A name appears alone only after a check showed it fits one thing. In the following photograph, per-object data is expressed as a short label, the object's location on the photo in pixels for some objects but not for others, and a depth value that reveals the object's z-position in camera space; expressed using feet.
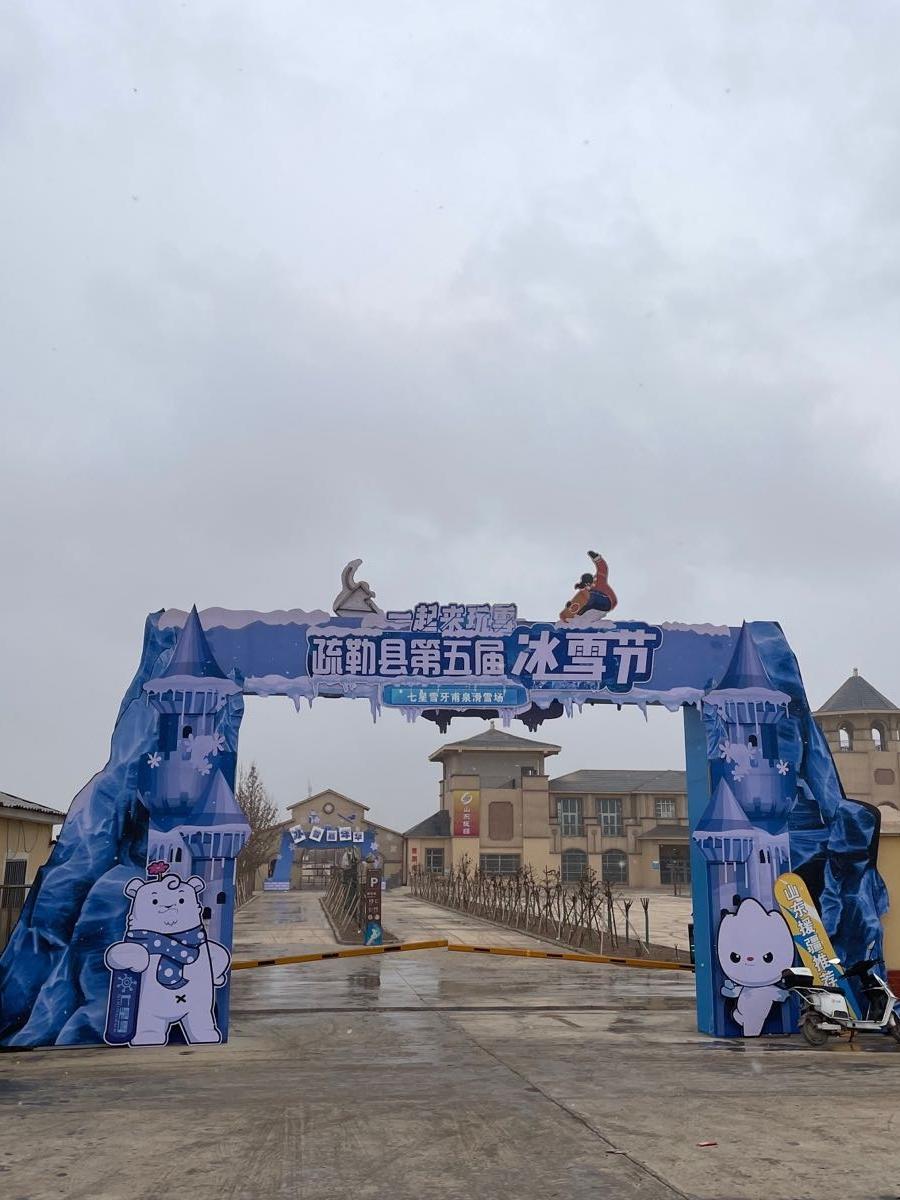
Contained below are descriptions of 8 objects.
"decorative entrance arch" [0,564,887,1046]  45.68
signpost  104.99
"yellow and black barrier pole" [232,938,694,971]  84.69
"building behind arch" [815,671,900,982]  220.23
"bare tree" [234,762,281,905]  183.73
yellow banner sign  48.24
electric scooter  45.19
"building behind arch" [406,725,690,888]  237.66
